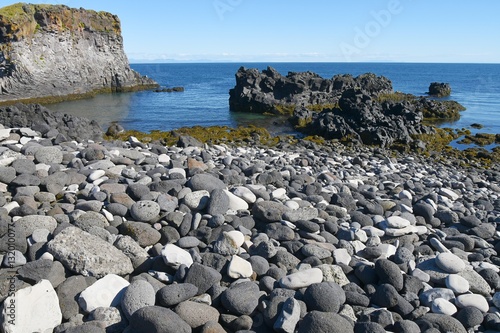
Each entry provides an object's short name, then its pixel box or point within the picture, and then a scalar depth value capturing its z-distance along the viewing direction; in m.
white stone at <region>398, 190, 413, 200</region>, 7.45
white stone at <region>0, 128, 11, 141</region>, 7.55
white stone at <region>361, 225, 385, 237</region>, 5.34
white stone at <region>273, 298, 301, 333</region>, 3.33
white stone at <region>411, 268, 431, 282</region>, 4.41
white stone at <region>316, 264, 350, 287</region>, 4.15
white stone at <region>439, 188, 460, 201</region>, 8.37
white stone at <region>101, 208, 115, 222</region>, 4.85
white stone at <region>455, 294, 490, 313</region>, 4.00
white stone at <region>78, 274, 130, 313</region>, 3.55
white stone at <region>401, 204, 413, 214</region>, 6.36
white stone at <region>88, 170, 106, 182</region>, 6.03
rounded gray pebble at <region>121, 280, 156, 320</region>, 3.48
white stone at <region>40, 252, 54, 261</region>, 3.92
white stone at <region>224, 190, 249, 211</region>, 5.52
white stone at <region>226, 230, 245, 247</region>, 4.54
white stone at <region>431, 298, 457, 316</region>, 3.90
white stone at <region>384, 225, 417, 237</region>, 5.44
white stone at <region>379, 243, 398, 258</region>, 4.86
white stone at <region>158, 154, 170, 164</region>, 7.55
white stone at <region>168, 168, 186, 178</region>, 6.58
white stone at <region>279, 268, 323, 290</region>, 3.94
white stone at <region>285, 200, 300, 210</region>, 5.79
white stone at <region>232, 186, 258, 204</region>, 5.73
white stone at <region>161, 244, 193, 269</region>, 4.06
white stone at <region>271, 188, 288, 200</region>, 6.20
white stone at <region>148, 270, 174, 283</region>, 3.96
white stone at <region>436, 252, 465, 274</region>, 4.53
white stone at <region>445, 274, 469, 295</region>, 4.25
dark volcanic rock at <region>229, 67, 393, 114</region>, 33.59
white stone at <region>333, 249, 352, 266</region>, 4.51
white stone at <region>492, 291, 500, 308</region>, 4.10
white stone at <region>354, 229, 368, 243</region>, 5.17
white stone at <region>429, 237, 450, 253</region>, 5.18
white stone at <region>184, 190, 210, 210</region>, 5.38
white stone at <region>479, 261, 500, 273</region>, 4.87
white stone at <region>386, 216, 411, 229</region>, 5.51
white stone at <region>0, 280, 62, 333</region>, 3.27
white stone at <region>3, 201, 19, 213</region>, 4.82
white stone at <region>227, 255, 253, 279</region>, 4.03
